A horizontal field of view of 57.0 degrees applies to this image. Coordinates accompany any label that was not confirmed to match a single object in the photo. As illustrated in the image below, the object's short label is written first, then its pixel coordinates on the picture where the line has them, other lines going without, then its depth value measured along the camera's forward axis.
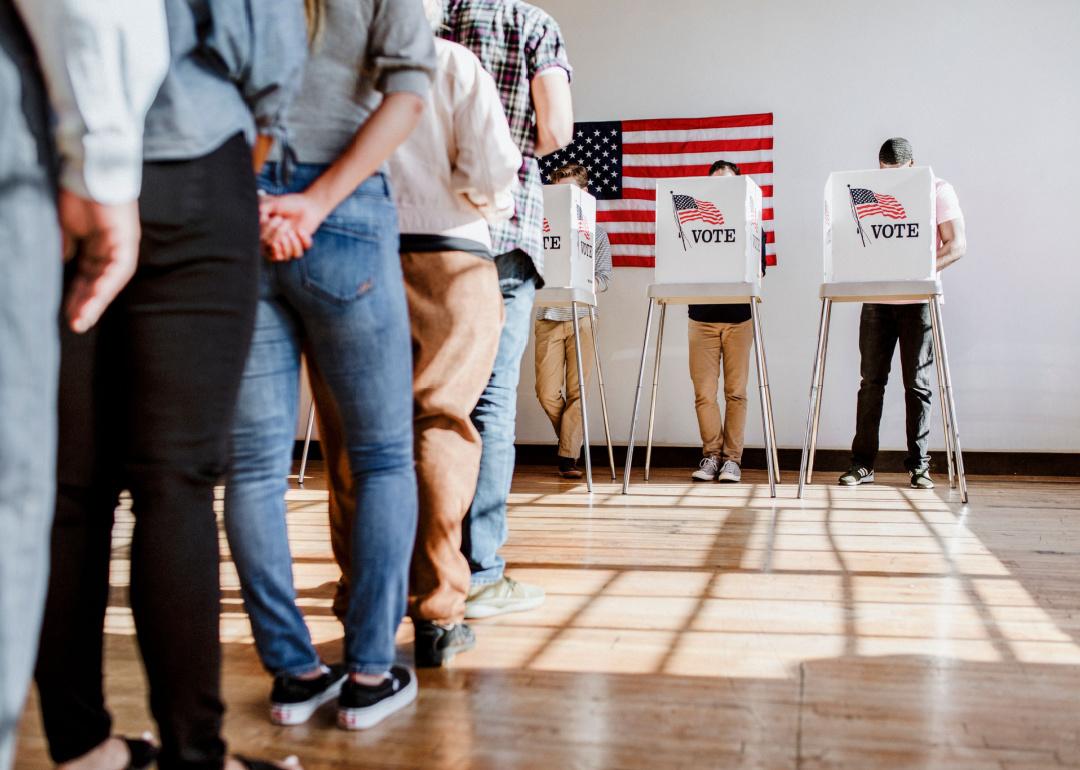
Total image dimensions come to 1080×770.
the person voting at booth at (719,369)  4.60
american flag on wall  5.20
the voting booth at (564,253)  3.68
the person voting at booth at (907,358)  4.10
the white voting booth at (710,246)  3.66
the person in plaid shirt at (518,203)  1.87
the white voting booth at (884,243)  3.44
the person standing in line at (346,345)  1.20
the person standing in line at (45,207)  0.64
